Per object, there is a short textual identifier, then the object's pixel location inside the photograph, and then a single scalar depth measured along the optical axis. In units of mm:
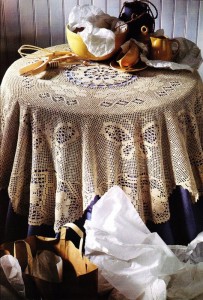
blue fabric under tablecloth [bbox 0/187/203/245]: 1551
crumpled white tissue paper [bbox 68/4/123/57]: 1672
